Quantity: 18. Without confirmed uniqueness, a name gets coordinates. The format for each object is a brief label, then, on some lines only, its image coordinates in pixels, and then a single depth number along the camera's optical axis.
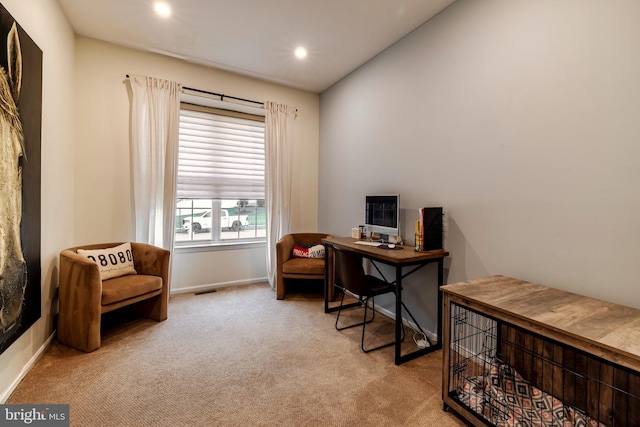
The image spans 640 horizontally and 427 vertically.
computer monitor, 2.66
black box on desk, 2.29
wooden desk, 2.08
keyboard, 2.74
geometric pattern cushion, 1.47
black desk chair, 2.27
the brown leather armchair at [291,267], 3.34
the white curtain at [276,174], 3.84
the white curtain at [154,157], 3.08
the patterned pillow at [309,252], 3.65
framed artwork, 1.59
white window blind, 3.64
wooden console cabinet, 1.12
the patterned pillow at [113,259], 2.59
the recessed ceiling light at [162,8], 2.40
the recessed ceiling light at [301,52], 3.07
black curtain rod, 3.41
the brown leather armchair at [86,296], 2.19
